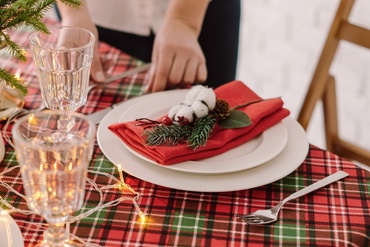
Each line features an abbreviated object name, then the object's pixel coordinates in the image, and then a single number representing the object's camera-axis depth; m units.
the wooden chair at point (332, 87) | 1.53
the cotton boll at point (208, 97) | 1.13
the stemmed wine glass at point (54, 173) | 0.84
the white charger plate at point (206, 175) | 1.04
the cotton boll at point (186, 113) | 1.11
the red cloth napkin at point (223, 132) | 1.06
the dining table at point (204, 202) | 0.97
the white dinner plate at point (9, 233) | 0.93
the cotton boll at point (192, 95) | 1.14
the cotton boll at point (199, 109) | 1.12
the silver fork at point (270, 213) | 0.99
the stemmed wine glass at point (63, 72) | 1.09
